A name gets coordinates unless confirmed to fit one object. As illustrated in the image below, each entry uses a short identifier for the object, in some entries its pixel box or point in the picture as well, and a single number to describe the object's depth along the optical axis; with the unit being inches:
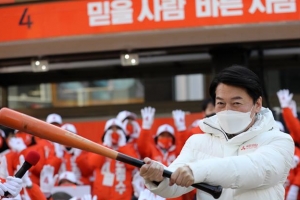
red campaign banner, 433.6
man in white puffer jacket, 137.2
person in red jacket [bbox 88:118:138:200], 406.9
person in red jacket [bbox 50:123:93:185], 427.3
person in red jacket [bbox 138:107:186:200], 415.4
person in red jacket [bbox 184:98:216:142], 386.8
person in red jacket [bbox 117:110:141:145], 440.1
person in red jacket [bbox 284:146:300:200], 391.6
